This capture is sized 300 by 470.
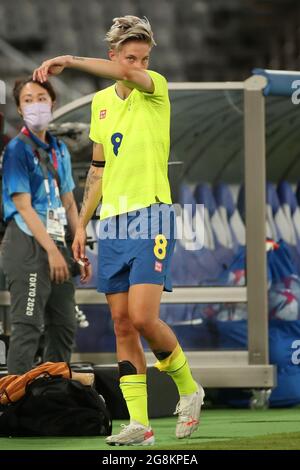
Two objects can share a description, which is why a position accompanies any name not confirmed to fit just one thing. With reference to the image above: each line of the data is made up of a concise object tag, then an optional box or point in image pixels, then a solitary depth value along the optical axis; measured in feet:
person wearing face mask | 31.91
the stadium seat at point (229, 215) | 42.24
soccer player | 25.81
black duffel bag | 29.48
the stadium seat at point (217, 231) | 42.50
